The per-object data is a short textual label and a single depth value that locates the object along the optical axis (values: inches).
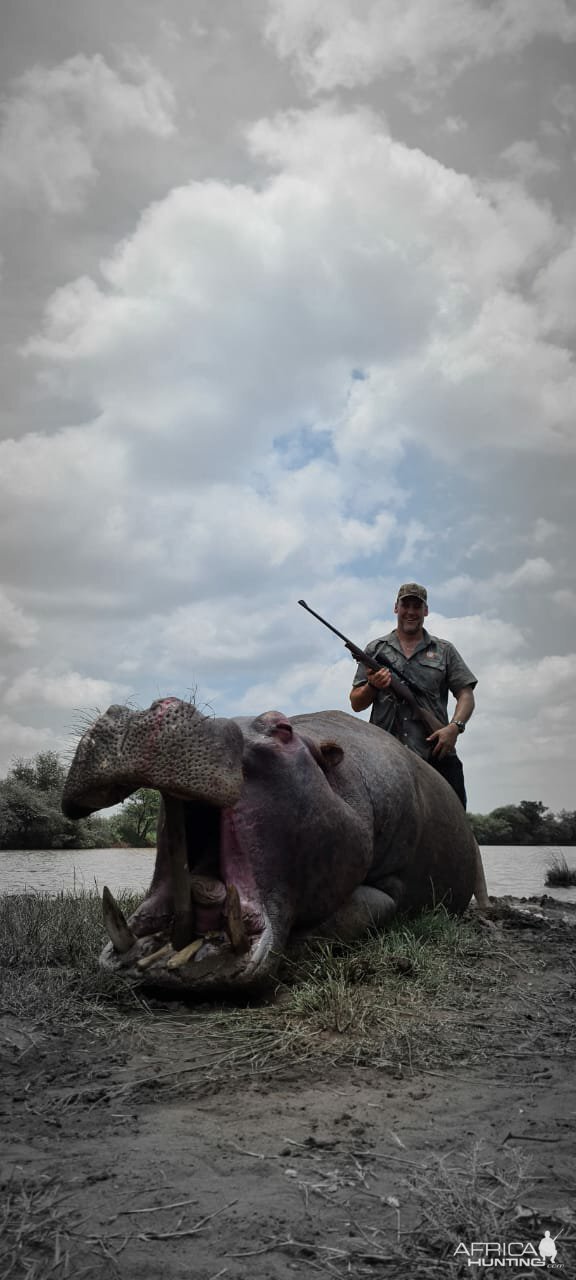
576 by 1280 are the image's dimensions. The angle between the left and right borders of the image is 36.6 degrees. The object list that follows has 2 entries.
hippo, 143.9
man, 320.2
